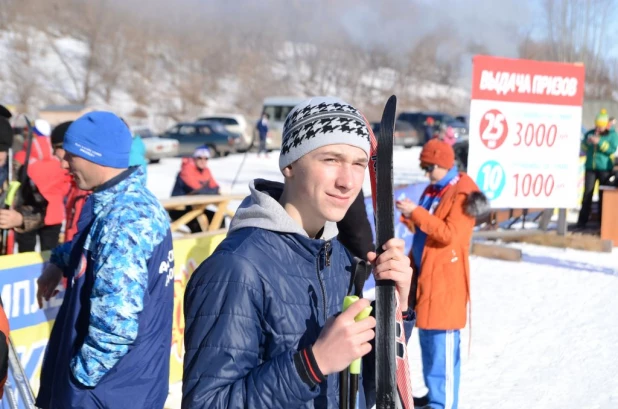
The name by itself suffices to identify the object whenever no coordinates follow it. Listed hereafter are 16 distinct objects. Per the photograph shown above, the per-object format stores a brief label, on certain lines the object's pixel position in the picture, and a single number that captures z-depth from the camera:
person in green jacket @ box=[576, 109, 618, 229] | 12.16
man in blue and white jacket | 2.45
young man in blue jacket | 1.57
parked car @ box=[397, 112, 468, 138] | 31.77
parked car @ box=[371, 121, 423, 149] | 31.42
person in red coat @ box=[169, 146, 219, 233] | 8.79
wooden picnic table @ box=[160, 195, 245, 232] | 7.28
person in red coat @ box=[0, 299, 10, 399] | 1.67
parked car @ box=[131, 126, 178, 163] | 23.61
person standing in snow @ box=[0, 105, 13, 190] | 4.09
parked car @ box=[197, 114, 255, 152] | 29.34
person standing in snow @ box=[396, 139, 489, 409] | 4.39
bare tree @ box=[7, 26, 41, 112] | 46.94
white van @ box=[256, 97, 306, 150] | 33.23
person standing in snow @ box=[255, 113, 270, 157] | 25.57
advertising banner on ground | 4.11
